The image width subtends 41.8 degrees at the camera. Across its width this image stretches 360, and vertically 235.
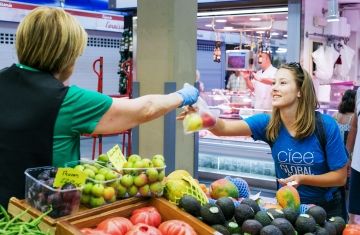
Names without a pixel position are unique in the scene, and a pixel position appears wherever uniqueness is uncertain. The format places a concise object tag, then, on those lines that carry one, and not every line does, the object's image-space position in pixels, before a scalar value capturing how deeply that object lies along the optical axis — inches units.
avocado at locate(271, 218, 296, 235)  71.5
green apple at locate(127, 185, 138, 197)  77.8
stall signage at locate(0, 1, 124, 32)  417.1
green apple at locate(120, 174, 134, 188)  76.9
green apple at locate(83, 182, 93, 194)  71.9
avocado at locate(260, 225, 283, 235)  68.7
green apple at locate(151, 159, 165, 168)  79.4
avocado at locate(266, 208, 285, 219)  76.5
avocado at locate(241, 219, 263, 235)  71.2
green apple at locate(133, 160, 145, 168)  77.7
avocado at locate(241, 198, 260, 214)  79.1
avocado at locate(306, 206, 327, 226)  78.4
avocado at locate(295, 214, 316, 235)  74.0
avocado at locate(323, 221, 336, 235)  76.6
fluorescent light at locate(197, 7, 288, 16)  255.6
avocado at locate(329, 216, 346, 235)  78.4
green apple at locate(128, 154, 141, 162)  80.0
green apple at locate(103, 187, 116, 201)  73.7
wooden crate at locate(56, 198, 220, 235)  64.4
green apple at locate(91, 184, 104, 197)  72.3
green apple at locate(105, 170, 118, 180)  74.2
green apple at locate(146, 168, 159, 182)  77.7
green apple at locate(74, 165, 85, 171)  72.1
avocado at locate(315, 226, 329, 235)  74.2
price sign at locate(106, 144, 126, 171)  78.5
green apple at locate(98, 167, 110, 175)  75.0
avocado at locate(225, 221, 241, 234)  72.8
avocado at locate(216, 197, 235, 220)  76.5
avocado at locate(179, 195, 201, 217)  75.3
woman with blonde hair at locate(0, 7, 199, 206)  75.5
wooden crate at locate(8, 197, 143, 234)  66.5
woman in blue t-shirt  108.1
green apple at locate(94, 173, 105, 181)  73.2
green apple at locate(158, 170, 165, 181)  79.3
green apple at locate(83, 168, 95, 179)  73.0
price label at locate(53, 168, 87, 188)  69.4
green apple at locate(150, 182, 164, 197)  78.7
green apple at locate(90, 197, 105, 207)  72.6
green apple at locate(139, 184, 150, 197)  77.9
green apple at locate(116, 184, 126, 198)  77.2
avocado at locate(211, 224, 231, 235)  71.1
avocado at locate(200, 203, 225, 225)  73.1
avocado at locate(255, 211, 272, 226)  73.7
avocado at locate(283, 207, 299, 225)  76.3
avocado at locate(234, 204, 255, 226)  75.1
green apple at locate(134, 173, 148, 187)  77.6
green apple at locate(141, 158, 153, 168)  78.4
